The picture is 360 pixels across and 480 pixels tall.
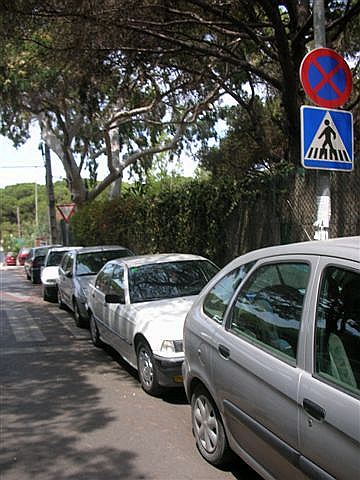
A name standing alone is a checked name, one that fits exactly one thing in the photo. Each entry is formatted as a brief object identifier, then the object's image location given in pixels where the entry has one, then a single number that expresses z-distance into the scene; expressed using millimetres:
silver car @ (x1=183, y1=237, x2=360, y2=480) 2463
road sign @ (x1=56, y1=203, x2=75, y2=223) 23219
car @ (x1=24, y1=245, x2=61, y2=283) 21672
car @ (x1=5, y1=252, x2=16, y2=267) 50344
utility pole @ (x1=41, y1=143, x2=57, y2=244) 27812
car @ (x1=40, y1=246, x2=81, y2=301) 14844
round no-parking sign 4965
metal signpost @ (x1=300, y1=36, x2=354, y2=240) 4934
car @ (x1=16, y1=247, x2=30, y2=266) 44269
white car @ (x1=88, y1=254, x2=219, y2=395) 5418
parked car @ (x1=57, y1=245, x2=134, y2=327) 10312
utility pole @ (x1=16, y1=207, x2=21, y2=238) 85750
